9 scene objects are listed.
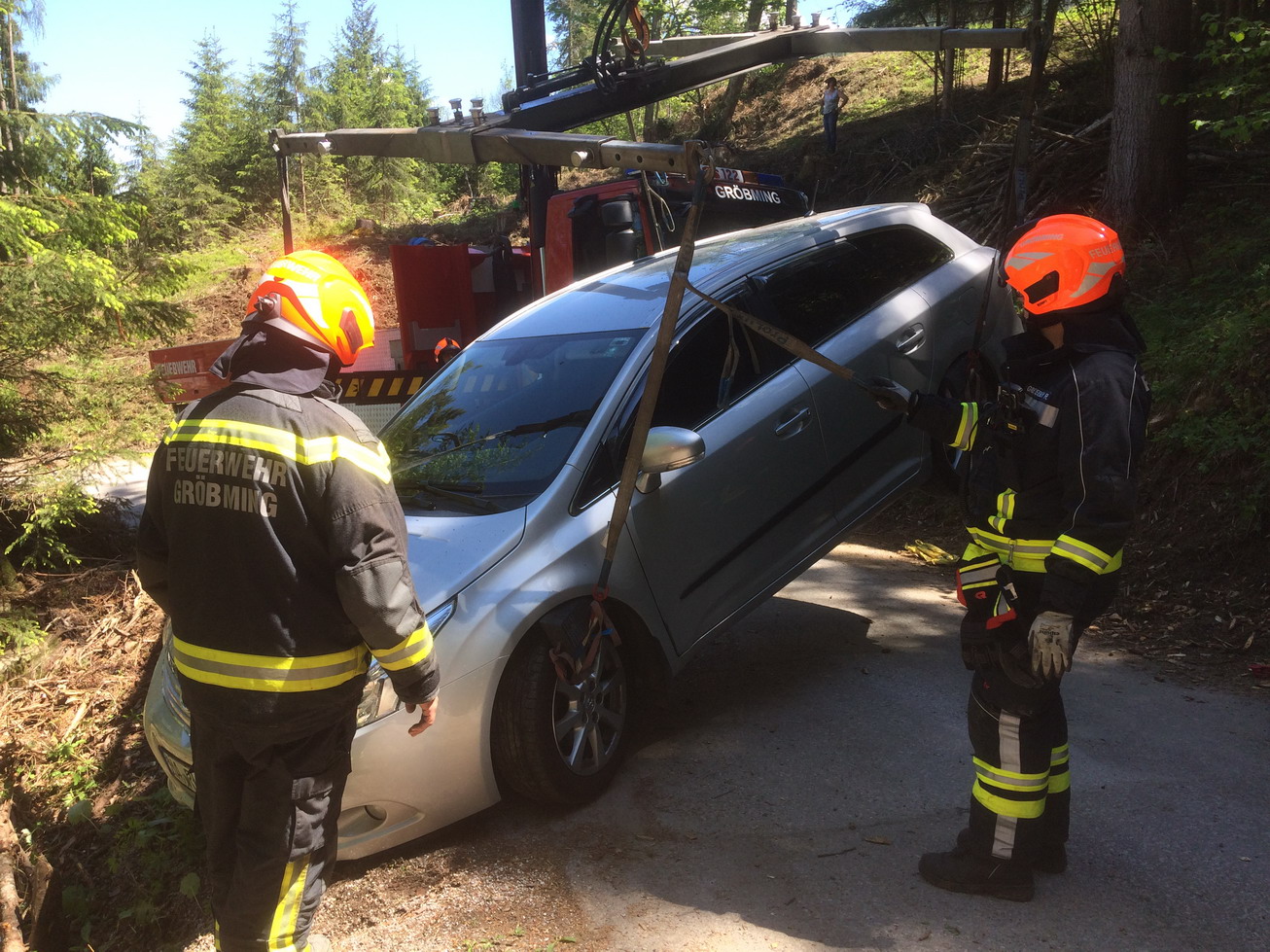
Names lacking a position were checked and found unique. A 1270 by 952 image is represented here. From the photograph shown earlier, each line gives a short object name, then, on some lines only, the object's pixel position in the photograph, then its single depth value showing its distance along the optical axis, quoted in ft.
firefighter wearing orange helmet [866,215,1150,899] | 8.50
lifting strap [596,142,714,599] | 11.58
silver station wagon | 10.69
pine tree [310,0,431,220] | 120.16
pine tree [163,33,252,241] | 106.42
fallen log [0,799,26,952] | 11.35
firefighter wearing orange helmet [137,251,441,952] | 7.64
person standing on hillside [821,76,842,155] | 56.08
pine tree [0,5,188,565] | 19.38
